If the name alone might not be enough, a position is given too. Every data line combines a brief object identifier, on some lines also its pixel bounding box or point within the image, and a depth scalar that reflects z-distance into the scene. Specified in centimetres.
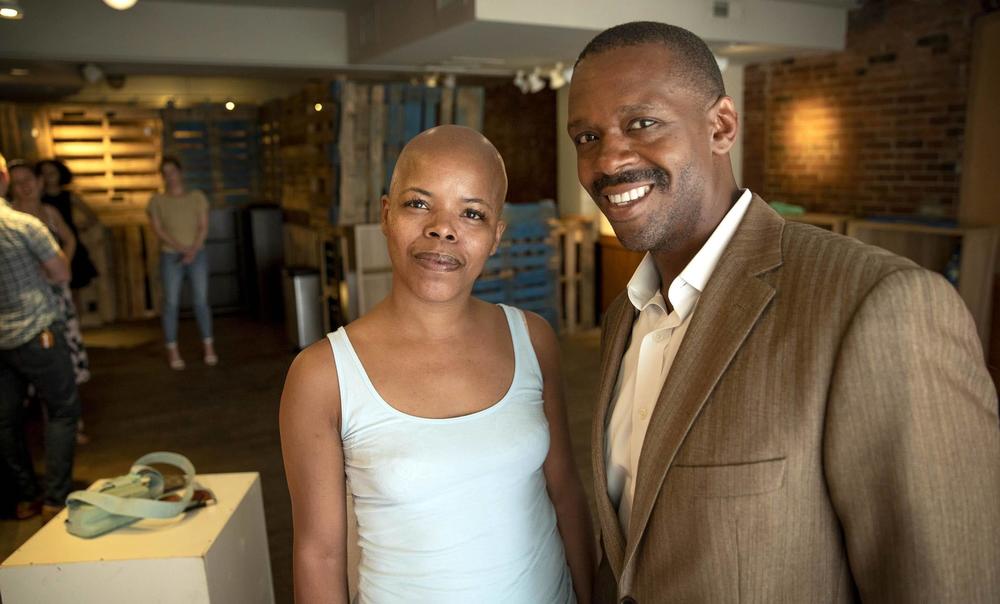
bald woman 150
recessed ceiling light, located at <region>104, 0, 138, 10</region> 486
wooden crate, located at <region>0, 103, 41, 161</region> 859
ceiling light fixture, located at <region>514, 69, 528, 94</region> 850
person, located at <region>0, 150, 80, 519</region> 348
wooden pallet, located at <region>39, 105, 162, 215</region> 907
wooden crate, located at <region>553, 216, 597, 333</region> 784
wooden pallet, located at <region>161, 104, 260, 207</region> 926
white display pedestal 200
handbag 215
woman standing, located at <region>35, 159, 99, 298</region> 637
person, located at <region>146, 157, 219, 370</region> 675
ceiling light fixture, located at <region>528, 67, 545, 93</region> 837
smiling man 96
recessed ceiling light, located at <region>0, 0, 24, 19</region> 391
